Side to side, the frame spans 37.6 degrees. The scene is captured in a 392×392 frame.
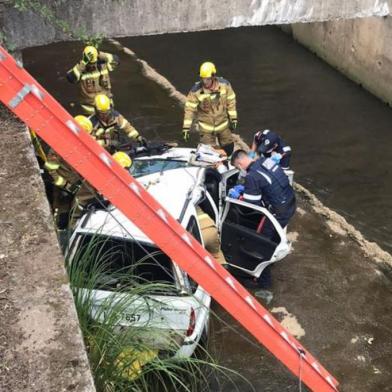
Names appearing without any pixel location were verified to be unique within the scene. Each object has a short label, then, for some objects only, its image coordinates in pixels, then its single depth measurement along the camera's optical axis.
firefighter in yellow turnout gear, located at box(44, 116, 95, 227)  6.70
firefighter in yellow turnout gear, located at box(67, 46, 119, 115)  8.92
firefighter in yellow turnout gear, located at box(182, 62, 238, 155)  7.84
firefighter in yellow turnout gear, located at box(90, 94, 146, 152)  7.34
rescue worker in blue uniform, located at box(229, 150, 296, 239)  5.92
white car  4.38
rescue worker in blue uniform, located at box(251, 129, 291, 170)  6.73
